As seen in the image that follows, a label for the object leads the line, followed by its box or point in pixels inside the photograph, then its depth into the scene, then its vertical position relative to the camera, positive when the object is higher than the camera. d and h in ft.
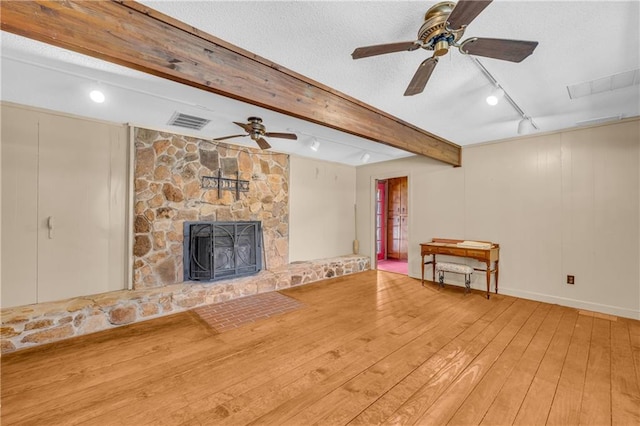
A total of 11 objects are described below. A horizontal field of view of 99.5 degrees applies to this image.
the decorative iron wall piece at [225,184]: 13.30 +1.57
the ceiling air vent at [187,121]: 10.38 +3.75
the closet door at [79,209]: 9.73 +0.21
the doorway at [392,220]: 23.98 -0.48
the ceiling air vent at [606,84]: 7.26 +3.75
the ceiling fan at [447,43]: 4.73 +3.21
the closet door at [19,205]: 9.07 +0.30
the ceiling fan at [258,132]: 10.37 +3.24
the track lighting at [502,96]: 7.01 +3.75
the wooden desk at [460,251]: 12.58 -1.80
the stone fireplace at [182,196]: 11.51 +0.90
